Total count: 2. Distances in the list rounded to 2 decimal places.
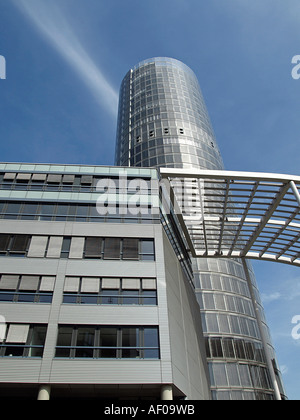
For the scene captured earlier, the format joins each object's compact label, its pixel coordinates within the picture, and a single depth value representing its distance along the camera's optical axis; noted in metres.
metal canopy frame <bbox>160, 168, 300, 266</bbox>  22.67
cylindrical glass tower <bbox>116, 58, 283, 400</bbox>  40.72
